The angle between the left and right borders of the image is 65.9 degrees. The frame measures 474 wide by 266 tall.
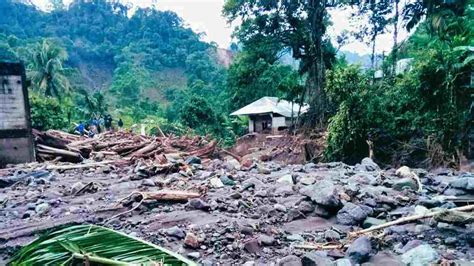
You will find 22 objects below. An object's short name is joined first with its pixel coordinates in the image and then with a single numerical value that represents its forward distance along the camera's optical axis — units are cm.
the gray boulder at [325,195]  385
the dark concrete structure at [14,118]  934
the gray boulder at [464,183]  393
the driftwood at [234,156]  1031
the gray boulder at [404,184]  461
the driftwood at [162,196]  434
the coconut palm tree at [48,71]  3183
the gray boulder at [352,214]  364
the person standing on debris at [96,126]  1996
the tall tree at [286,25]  1647
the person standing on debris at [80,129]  1645
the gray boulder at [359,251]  282
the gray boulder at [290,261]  279
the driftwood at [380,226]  314
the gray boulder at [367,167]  650
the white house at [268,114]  2206
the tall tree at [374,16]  2062
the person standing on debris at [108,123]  2344
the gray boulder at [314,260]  265
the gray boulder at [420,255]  269
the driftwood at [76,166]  811
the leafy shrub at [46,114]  2067
